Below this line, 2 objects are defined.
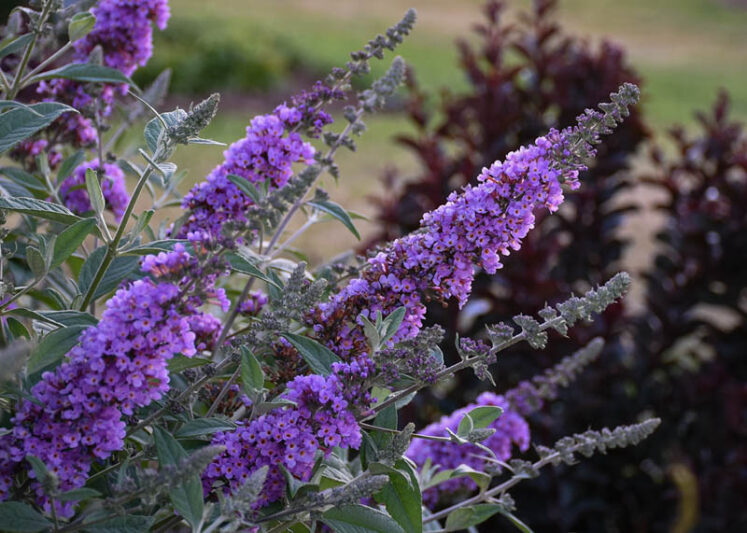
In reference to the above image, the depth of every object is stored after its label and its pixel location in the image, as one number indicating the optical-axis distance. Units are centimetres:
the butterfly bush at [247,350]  123
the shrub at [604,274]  219
